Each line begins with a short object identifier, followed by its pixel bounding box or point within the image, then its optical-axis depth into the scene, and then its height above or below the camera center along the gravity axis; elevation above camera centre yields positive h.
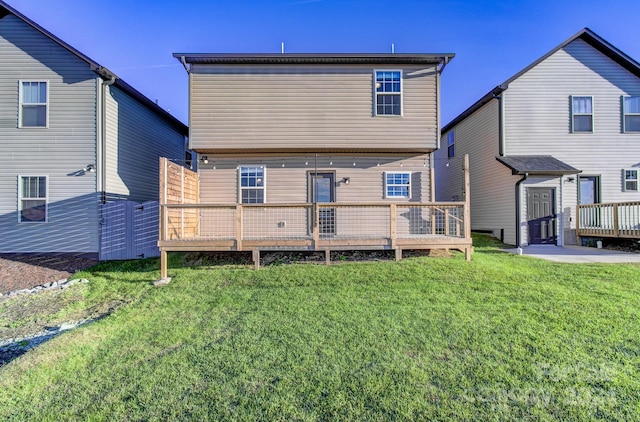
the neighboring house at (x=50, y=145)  8.77 +2.03
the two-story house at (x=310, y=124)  9.07 +2.68
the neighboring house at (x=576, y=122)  10.96 +3.30
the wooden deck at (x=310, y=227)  7.08 -0.39
